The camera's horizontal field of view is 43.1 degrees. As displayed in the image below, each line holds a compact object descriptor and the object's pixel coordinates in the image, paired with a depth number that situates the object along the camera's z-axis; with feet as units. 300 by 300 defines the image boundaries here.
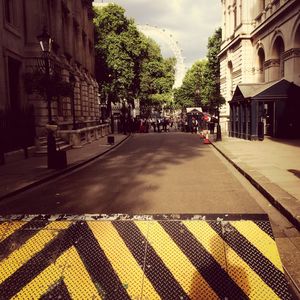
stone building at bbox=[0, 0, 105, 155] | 62.59
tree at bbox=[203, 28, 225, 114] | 189.37
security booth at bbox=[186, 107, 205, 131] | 138.27
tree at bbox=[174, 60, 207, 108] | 288.51
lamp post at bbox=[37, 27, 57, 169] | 41.45
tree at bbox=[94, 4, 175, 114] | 147.95
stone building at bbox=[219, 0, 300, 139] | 79.51
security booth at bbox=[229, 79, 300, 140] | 78.54
